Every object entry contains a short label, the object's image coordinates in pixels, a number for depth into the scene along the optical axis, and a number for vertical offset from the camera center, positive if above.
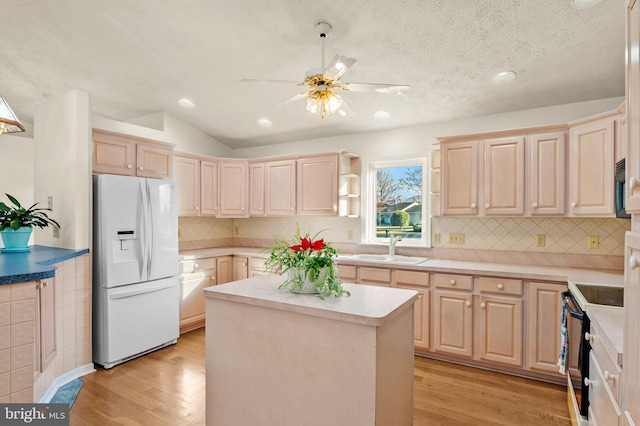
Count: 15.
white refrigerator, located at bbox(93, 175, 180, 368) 3.15 -0.55
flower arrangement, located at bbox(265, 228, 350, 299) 1.85 -0.30
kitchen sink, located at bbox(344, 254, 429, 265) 3.70 -0.53
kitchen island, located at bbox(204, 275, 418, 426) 1.54 -0.71
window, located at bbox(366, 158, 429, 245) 4.13 +0.11
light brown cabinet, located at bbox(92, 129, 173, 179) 3.29 +0.56
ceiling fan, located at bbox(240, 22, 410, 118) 2.09 +0.80
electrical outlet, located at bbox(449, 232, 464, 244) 3.80 -0.30
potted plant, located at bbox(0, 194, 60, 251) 2.69 -0.13
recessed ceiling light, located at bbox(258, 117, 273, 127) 4.46 +1.14
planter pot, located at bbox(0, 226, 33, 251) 2.72 -0.22
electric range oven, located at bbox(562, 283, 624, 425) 1.94 -0.76
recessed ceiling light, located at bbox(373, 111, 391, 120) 3.90 +1.08
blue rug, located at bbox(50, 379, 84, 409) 2.59 -1.42
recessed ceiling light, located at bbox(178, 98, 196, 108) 4.14 +1.29
